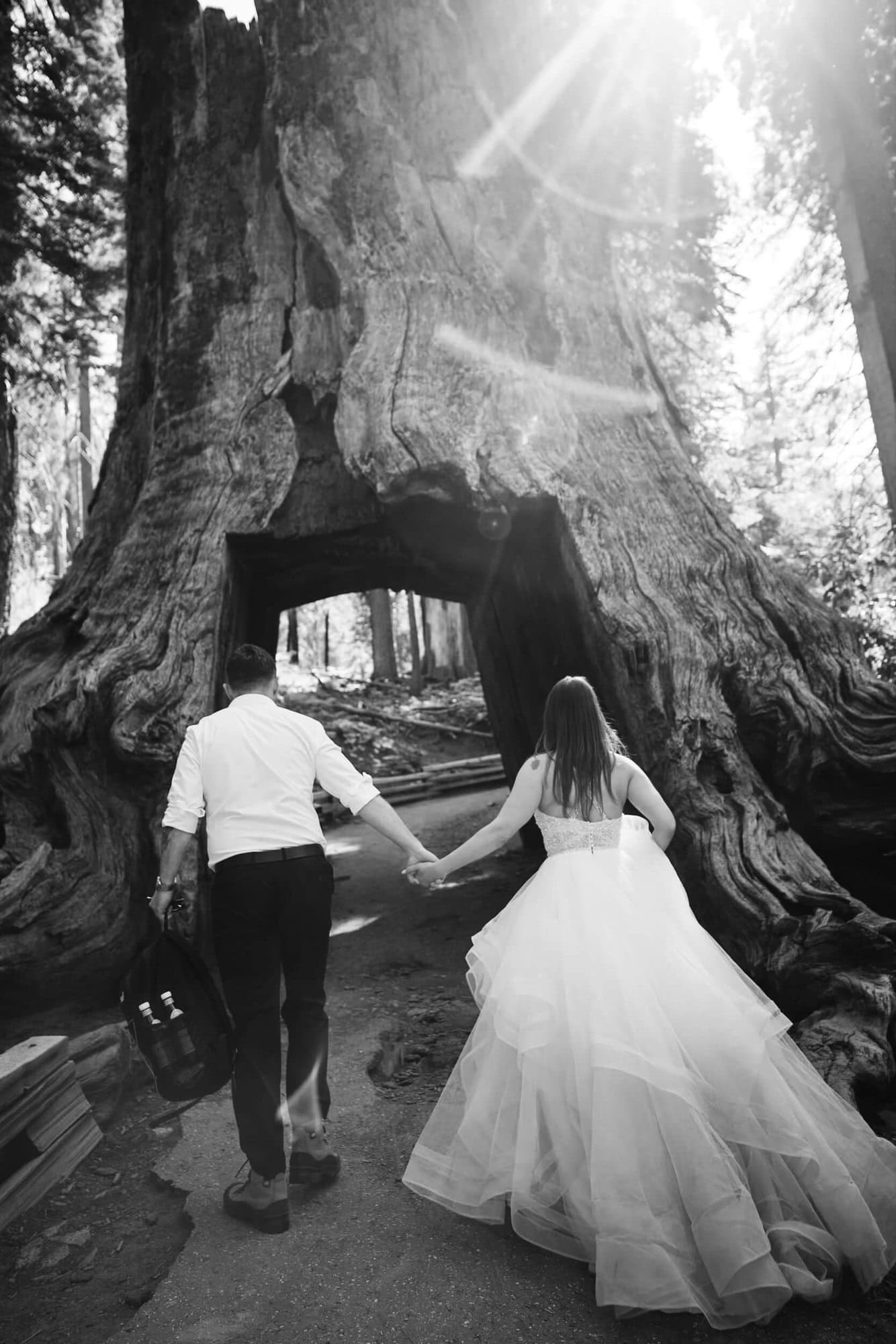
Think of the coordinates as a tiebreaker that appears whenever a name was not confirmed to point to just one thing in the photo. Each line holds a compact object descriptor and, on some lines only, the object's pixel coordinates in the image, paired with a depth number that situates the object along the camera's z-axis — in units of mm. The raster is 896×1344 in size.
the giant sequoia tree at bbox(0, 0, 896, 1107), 5648
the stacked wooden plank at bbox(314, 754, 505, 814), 14969
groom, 3488
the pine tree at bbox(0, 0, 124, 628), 10641
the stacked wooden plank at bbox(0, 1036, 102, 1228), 3773
